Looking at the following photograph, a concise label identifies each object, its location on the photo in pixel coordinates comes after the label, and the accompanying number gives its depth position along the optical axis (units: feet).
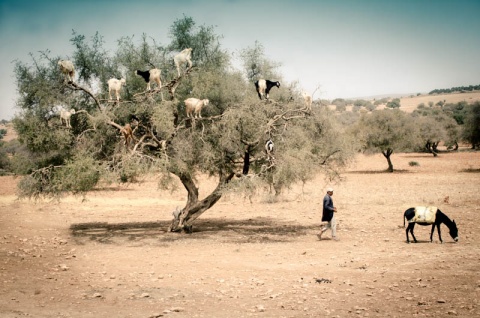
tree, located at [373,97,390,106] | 438.44
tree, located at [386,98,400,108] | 402.21
